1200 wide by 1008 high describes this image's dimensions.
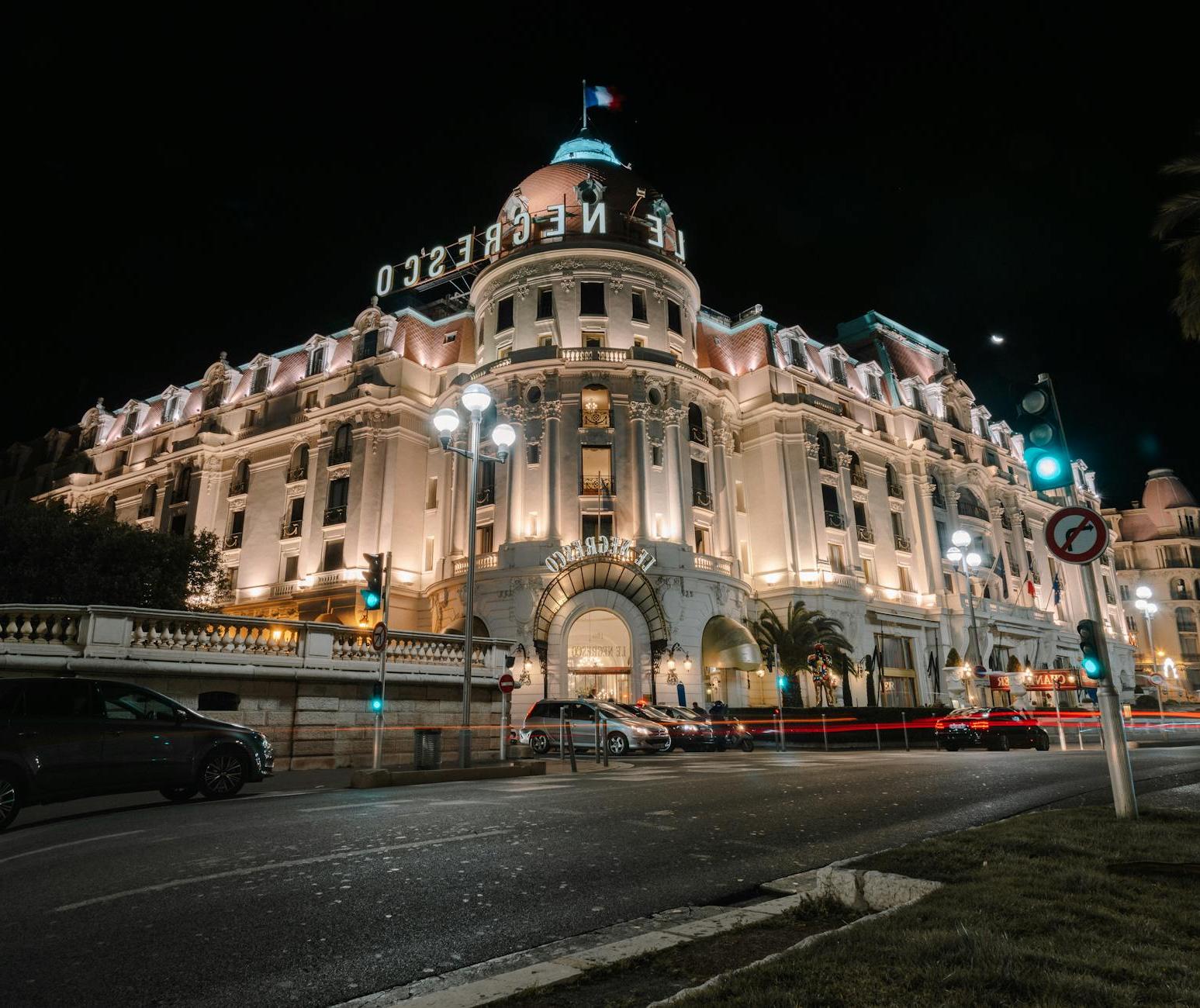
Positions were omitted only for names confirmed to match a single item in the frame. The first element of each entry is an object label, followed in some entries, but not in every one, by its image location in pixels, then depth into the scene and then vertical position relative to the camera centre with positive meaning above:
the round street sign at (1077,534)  8.05 +1.81
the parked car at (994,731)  26.11 -0.25
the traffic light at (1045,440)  8.79 +2.94
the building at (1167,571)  78.06 +14.50
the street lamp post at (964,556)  33.66 +6.99
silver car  23.88 +0.00
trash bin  15.80 -0.36
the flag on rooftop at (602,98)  45.56 +33.93
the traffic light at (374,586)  16.03 +2.78
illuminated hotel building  36.50 +13.62
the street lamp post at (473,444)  16.55 +6.18
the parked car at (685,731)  26.69 -0.13
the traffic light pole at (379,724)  15.09 +0.14
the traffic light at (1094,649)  8.09 +0.70
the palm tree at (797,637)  39.09 +4.12
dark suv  9.55 -0.13
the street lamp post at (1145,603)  55.81 +8.08
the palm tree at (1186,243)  15.65 +8.95
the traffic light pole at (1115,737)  7.50 -0.15
